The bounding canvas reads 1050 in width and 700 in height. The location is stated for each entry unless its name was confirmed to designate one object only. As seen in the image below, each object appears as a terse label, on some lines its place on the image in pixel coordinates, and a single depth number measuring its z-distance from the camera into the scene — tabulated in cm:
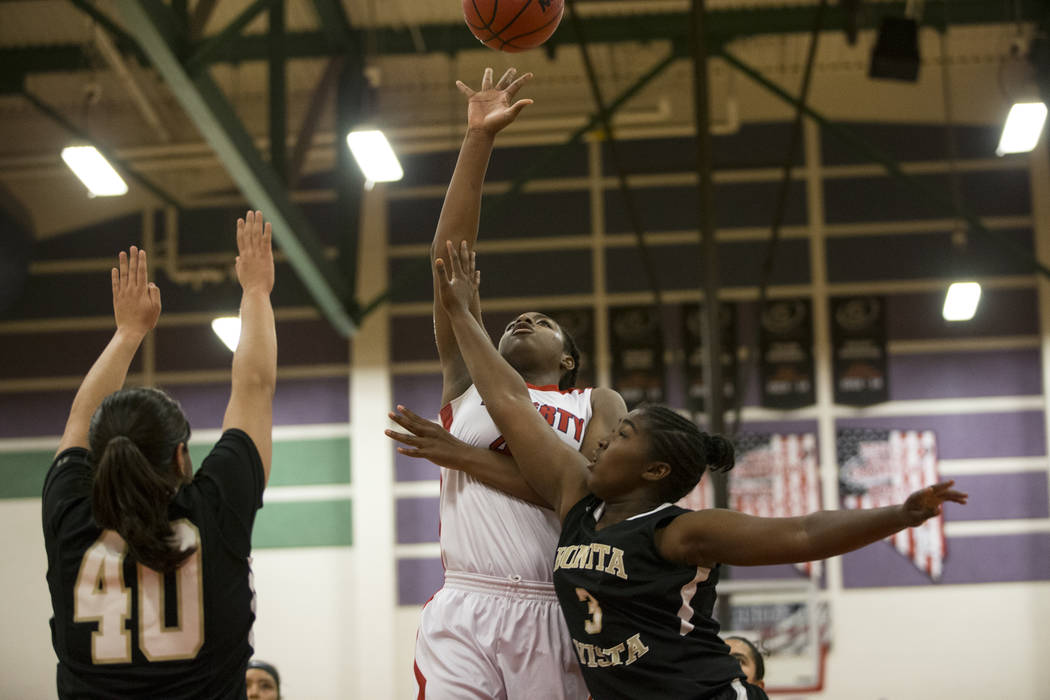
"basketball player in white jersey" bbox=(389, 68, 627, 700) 338
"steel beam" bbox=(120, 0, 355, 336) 785
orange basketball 476
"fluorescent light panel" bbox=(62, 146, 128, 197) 984
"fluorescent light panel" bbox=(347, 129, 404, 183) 962
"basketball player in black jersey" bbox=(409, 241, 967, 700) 290
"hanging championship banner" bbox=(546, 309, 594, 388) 1385
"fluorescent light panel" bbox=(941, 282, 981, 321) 1145
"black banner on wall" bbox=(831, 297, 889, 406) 1360
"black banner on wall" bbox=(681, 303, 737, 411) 1374
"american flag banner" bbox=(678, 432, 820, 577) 1323
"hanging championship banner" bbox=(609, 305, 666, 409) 1380
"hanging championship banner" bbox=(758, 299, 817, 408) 1362
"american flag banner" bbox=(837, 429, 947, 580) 1315
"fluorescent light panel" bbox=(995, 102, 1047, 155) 941
